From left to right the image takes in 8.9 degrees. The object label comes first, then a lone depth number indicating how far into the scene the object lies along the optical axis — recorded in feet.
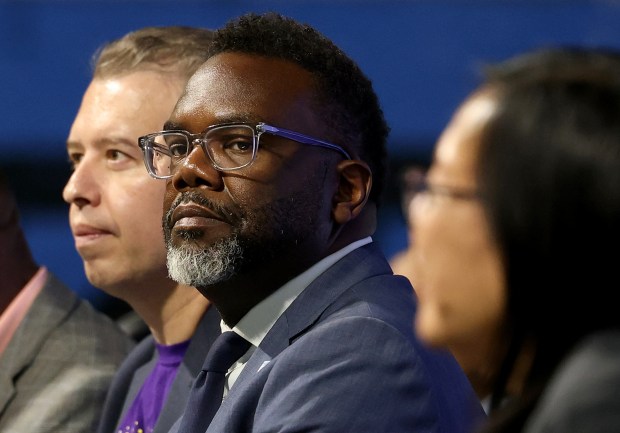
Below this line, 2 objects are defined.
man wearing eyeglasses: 12.48
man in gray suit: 13.96
